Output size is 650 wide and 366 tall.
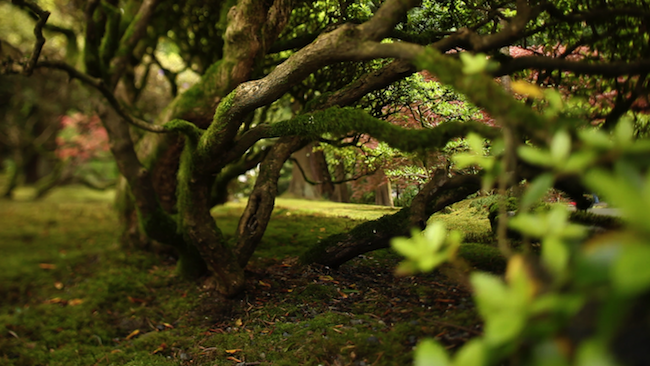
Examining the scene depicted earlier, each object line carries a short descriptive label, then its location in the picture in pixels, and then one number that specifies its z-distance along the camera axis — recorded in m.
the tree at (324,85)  2.27
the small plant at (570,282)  0.92
